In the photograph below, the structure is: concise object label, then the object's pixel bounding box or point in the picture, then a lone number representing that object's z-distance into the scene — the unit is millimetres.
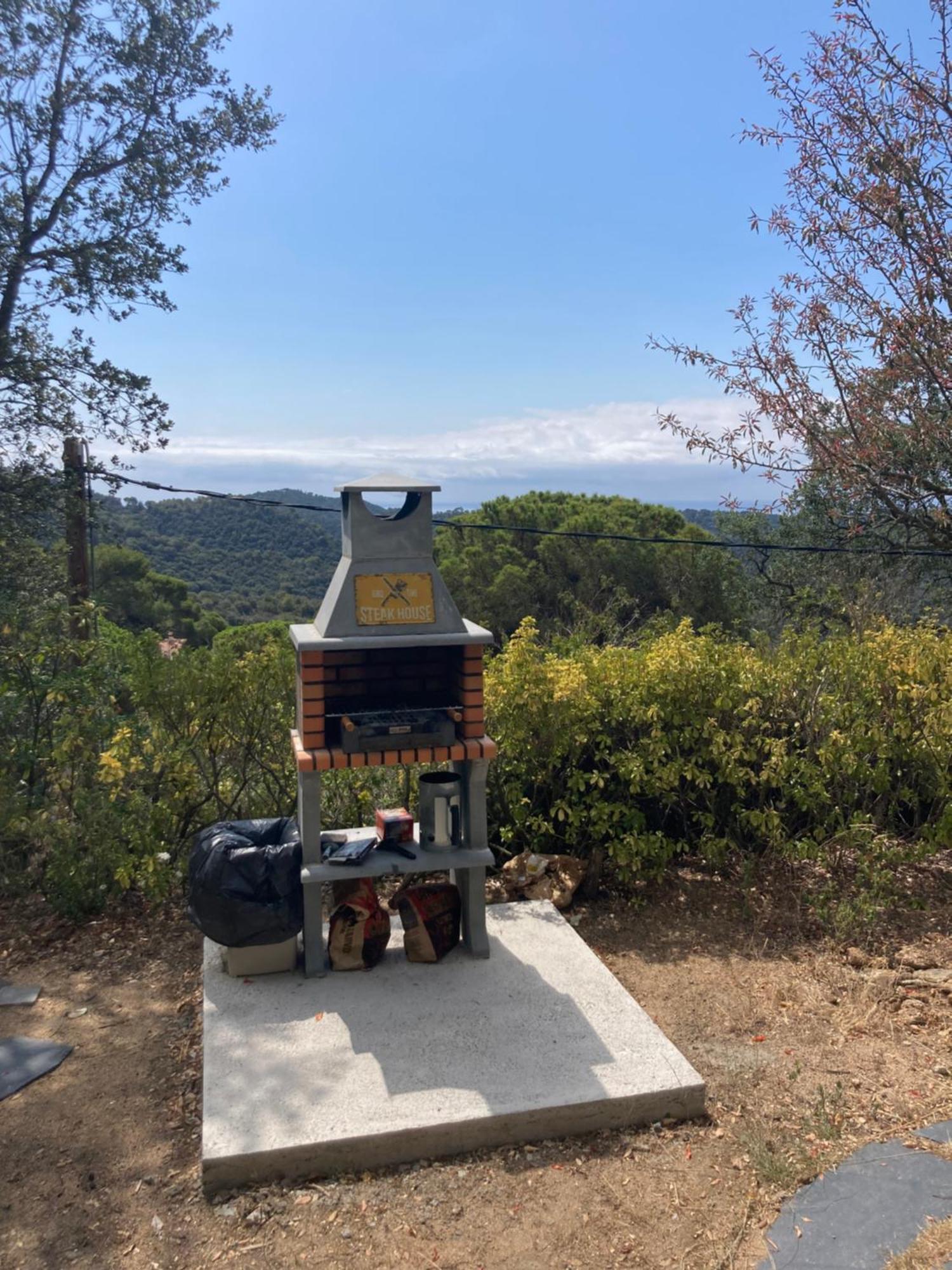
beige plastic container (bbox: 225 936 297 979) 3658
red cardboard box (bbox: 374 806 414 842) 3885
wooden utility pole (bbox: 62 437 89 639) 6148
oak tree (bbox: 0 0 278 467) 6324
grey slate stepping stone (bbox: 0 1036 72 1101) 3123
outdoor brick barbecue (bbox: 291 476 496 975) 3559
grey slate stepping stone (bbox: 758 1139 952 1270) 2201
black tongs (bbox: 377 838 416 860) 3732
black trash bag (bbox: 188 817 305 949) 3543
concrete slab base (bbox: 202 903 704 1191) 2709
